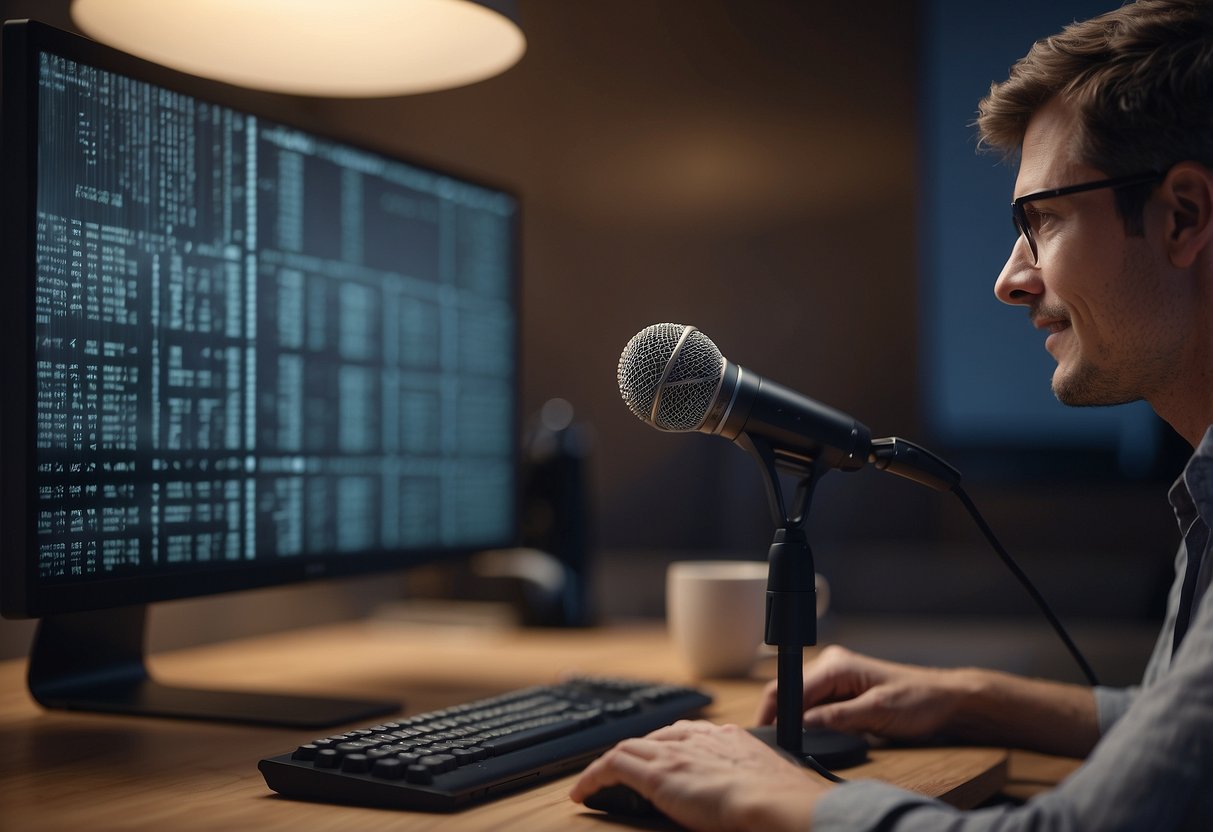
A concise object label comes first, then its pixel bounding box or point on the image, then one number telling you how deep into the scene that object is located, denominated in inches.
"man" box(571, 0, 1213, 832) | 28.7
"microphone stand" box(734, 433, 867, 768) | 35.5
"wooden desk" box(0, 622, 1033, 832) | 29.3
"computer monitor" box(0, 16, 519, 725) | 35.6
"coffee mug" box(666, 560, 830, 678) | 51.1
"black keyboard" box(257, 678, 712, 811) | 30.0
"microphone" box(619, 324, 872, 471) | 33.9
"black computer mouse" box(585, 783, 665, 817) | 29.8
